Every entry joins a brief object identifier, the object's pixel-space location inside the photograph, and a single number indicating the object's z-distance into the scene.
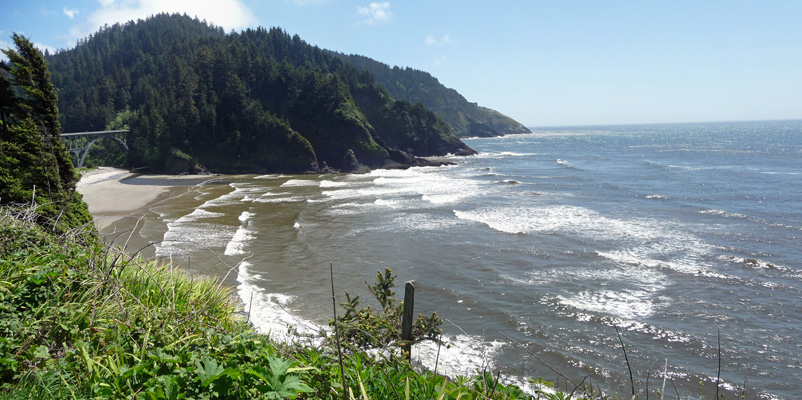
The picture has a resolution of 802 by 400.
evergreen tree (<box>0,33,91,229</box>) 12.35
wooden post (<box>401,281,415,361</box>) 5.64
